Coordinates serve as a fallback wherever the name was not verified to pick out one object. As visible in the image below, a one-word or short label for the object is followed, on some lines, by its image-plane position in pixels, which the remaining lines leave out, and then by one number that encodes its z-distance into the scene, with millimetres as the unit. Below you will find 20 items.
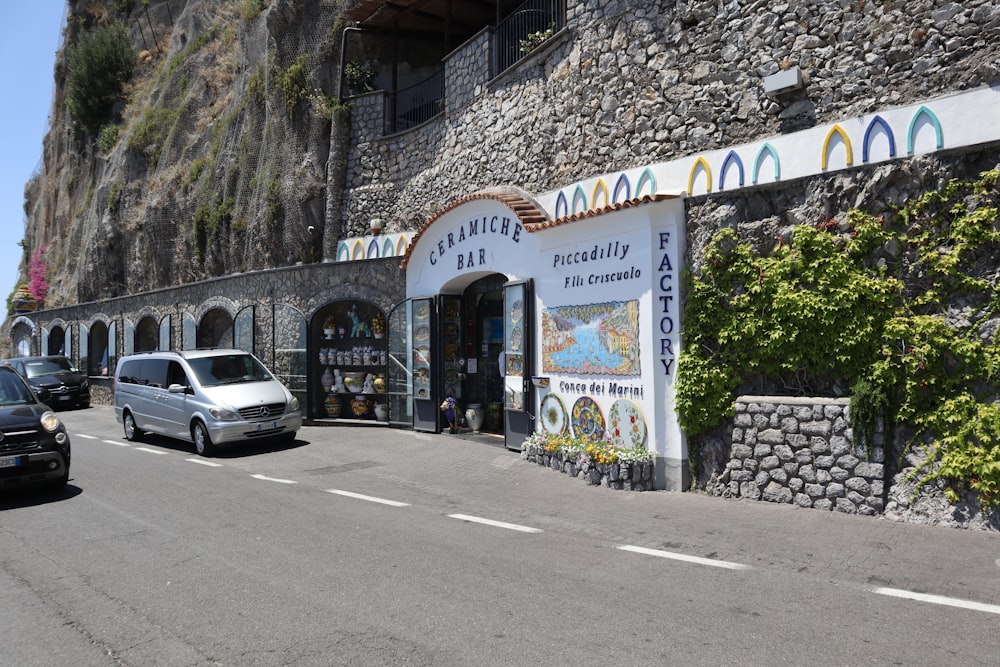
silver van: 12914
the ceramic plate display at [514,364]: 12195
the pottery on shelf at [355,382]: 16328
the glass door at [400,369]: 15102
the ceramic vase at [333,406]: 16734
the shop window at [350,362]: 16047
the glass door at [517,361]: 11945
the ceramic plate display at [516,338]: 12219
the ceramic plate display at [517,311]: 12172
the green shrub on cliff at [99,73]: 36844
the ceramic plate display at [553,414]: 11250
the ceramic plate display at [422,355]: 14383
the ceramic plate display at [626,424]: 9758
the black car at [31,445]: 8719
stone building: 8250
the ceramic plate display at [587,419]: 10500
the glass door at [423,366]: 14367
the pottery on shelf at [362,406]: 16375
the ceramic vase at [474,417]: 14258
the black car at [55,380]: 23500
